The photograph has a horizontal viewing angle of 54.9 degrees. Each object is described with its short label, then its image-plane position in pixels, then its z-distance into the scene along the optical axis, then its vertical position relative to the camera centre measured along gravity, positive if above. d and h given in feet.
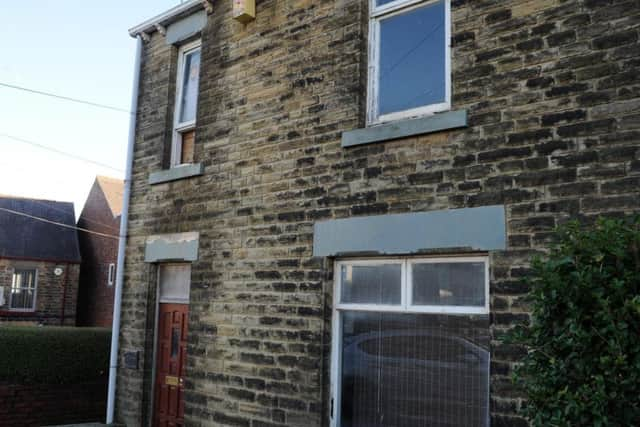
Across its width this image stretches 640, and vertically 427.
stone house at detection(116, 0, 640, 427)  16.37 +3.18
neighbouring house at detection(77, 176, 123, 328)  81.41 +5.01
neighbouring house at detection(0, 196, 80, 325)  77.61 +2.57
